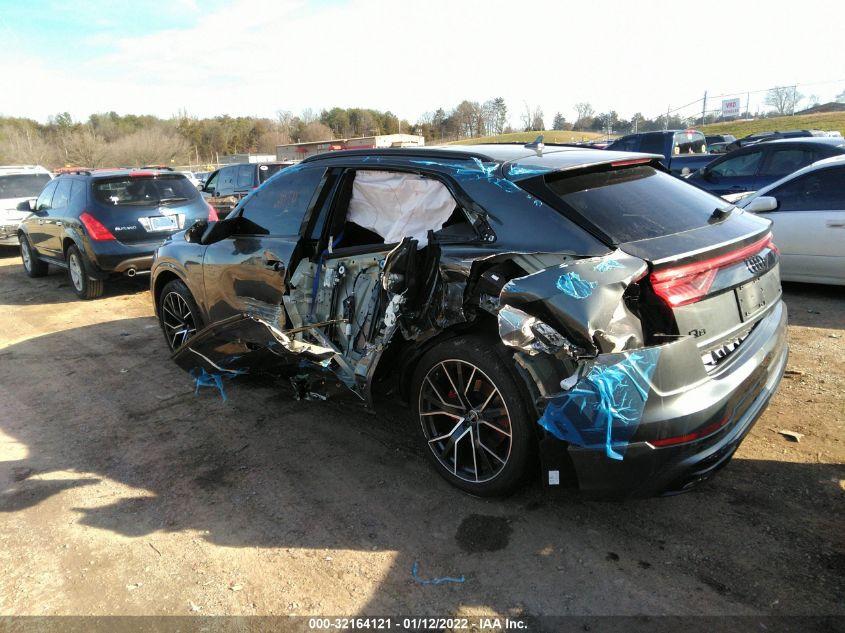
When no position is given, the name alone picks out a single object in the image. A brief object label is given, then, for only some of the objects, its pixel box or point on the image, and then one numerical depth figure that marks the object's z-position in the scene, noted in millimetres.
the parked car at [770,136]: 19023
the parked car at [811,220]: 6027
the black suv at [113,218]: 8258
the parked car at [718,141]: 20219
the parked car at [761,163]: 8836
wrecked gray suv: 2393
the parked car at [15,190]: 12508
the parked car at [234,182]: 14047
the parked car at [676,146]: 13456
